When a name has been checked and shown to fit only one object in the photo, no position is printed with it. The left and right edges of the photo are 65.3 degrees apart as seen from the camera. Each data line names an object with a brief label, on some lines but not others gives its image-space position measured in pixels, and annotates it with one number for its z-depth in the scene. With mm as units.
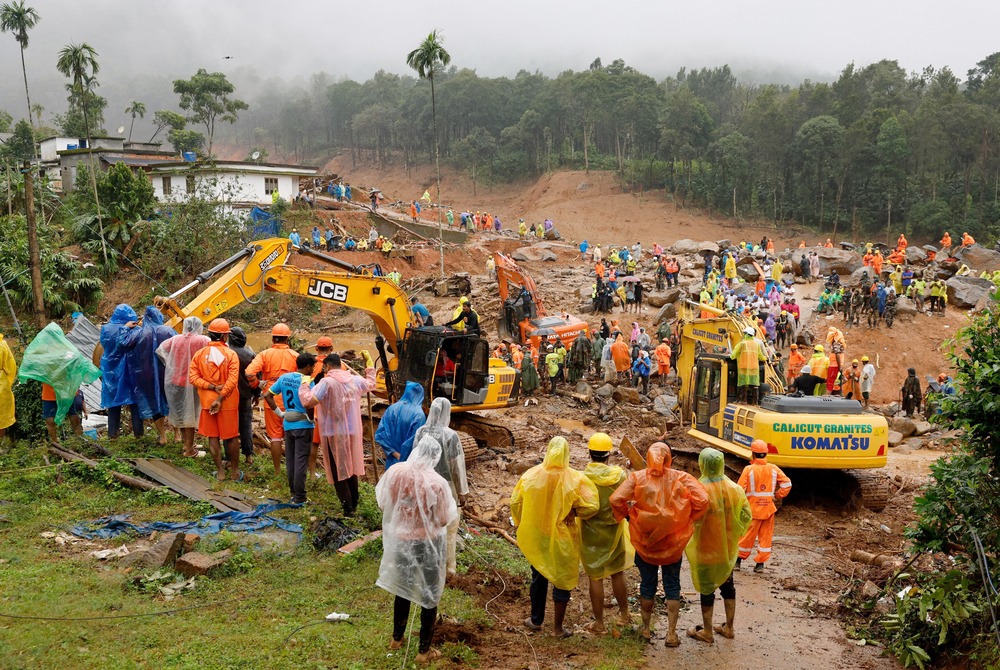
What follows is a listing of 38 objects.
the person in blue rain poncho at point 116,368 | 9969
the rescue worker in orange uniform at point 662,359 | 20578
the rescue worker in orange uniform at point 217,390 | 8680
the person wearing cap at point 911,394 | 18578
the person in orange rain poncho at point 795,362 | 19594
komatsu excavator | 10344
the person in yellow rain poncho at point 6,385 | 9477
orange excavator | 21906
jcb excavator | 12016
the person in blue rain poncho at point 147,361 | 9875
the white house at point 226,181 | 39644
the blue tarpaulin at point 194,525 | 7573
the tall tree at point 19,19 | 47641
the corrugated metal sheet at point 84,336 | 14001
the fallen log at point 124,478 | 8566
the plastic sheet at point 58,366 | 9680
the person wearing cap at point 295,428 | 8219
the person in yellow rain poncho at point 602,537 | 6312
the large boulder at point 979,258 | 32062
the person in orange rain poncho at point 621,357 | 20516
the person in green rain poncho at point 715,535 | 6445
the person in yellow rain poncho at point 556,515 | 6082
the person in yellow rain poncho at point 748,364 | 11375
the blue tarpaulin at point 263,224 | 37906
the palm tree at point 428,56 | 34500
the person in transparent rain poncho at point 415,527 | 5367
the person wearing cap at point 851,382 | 19406
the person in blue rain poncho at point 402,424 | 7199
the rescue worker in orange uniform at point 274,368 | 9078
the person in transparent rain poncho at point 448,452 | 6363
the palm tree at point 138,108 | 58500
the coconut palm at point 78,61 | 41469
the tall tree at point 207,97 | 69375
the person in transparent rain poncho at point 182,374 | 9195
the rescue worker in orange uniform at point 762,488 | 8352
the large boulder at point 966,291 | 26719
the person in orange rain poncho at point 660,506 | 6156
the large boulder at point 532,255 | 37344
